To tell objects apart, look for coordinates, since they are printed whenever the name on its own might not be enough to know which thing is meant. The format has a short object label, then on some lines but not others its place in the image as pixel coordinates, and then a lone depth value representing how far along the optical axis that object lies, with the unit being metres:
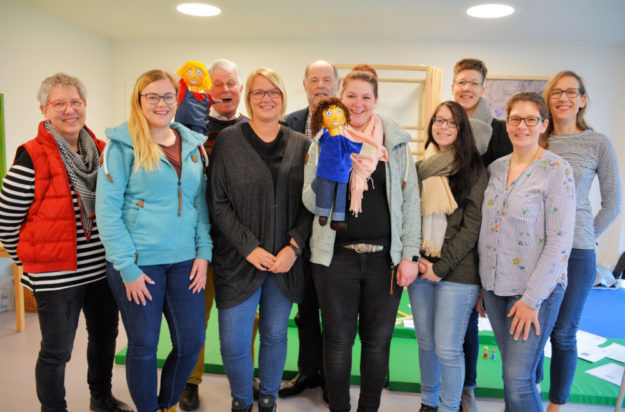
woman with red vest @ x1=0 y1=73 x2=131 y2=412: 1.72
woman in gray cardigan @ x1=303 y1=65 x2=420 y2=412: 1.73
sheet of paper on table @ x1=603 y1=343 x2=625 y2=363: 2.79
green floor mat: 2.40
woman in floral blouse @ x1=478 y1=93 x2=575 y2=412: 1.58
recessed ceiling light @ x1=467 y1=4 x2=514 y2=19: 3.53
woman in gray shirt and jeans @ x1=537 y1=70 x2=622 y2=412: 1.89
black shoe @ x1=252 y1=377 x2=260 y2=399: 2.27
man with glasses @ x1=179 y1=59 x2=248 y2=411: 2.23
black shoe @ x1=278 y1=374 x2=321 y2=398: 2.35
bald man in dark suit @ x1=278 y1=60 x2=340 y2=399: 2.31
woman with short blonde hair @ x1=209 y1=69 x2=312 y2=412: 1.73
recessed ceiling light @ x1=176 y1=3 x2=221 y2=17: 3.68
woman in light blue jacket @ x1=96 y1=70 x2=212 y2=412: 1.61
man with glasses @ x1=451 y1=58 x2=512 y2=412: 2.06
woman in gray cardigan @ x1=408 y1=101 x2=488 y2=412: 1.80
